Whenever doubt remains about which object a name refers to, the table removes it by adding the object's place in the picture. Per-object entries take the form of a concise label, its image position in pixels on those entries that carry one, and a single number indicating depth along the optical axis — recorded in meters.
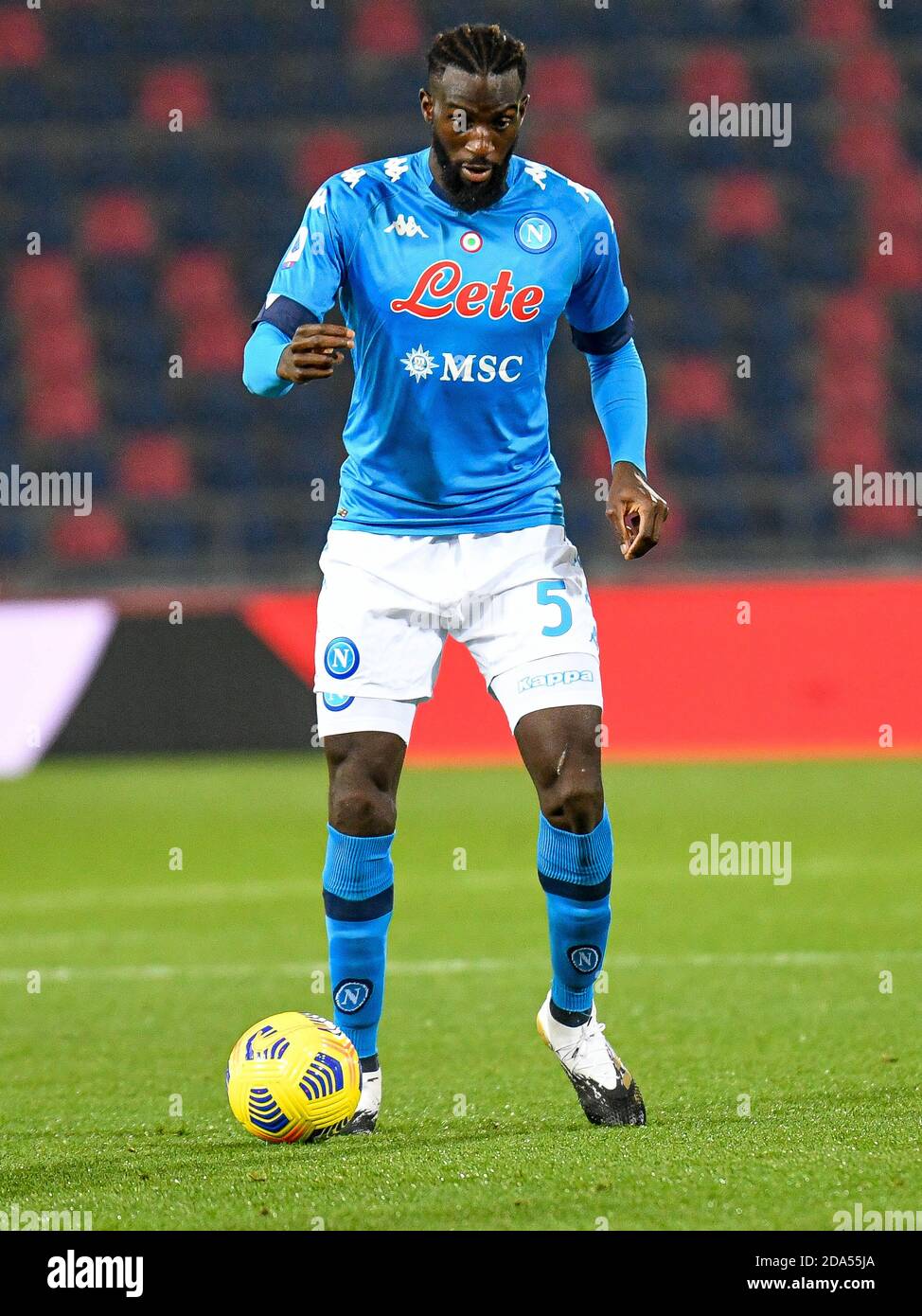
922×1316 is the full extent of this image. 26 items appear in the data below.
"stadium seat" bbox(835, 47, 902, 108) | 18.22
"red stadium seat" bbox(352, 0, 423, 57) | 18.95
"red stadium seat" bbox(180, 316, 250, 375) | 16.92
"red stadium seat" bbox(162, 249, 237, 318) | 17.27
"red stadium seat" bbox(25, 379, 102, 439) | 16.02
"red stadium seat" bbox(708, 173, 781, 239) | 17.27
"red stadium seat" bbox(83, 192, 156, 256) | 17.62
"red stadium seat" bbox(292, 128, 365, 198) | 18.09
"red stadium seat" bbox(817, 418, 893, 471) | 15.67
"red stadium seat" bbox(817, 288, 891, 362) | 16.41
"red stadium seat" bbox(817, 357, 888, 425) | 15.97
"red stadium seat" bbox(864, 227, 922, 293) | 17.05
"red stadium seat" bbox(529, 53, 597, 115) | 18.22
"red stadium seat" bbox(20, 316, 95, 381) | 16.52
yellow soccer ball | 3.79
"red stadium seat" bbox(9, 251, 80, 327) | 17.11
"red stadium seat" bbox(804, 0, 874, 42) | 18.52
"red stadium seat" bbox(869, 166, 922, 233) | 17.45
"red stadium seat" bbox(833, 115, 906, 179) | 17.84
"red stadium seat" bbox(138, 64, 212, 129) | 18.48
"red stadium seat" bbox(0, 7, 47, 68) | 18.52
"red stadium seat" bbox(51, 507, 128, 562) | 15.01
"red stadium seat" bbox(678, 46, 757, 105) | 18.30
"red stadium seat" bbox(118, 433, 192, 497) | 15.83
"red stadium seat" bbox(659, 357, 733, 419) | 15.97
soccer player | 4.03
